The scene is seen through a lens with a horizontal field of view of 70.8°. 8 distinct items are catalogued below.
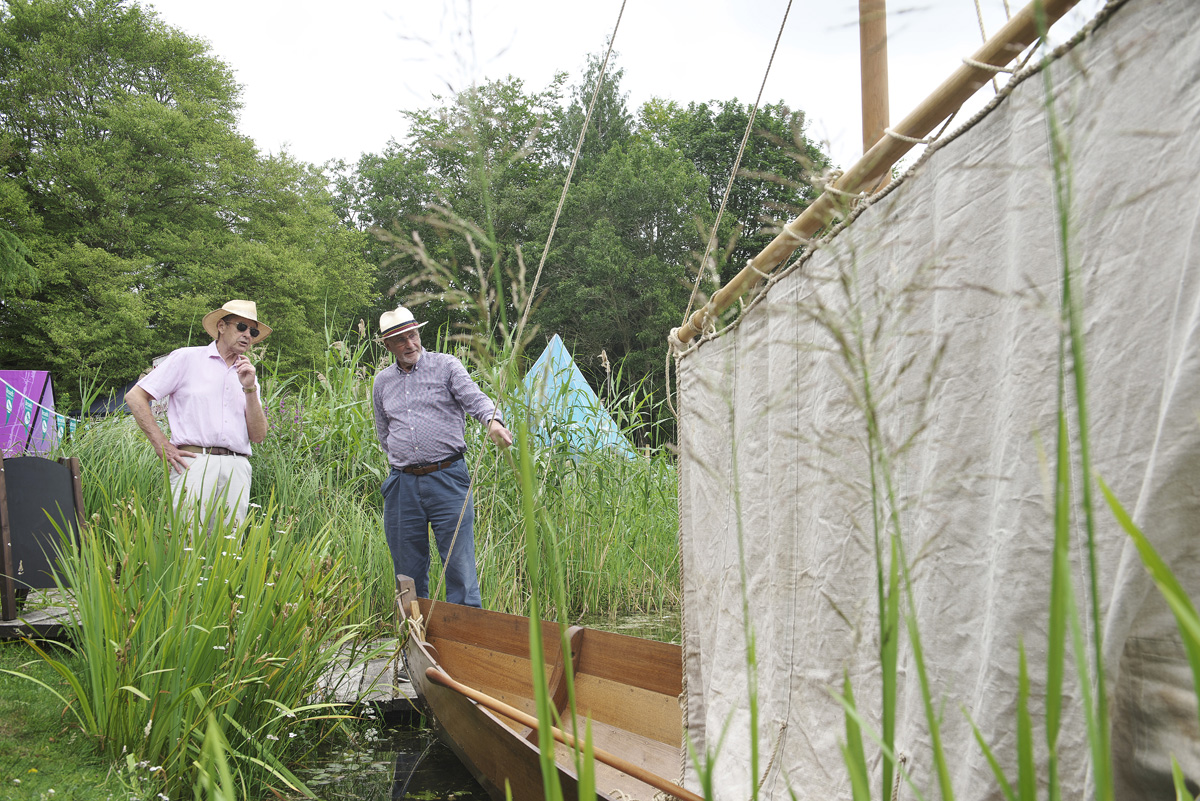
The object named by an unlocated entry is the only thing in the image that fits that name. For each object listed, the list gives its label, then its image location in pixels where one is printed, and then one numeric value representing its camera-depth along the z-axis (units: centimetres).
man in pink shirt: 404
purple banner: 591
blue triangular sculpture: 543
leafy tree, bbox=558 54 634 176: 2808
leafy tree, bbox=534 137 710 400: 2347
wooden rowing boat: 274
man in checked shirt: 439
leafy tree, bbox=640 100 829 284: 1852
